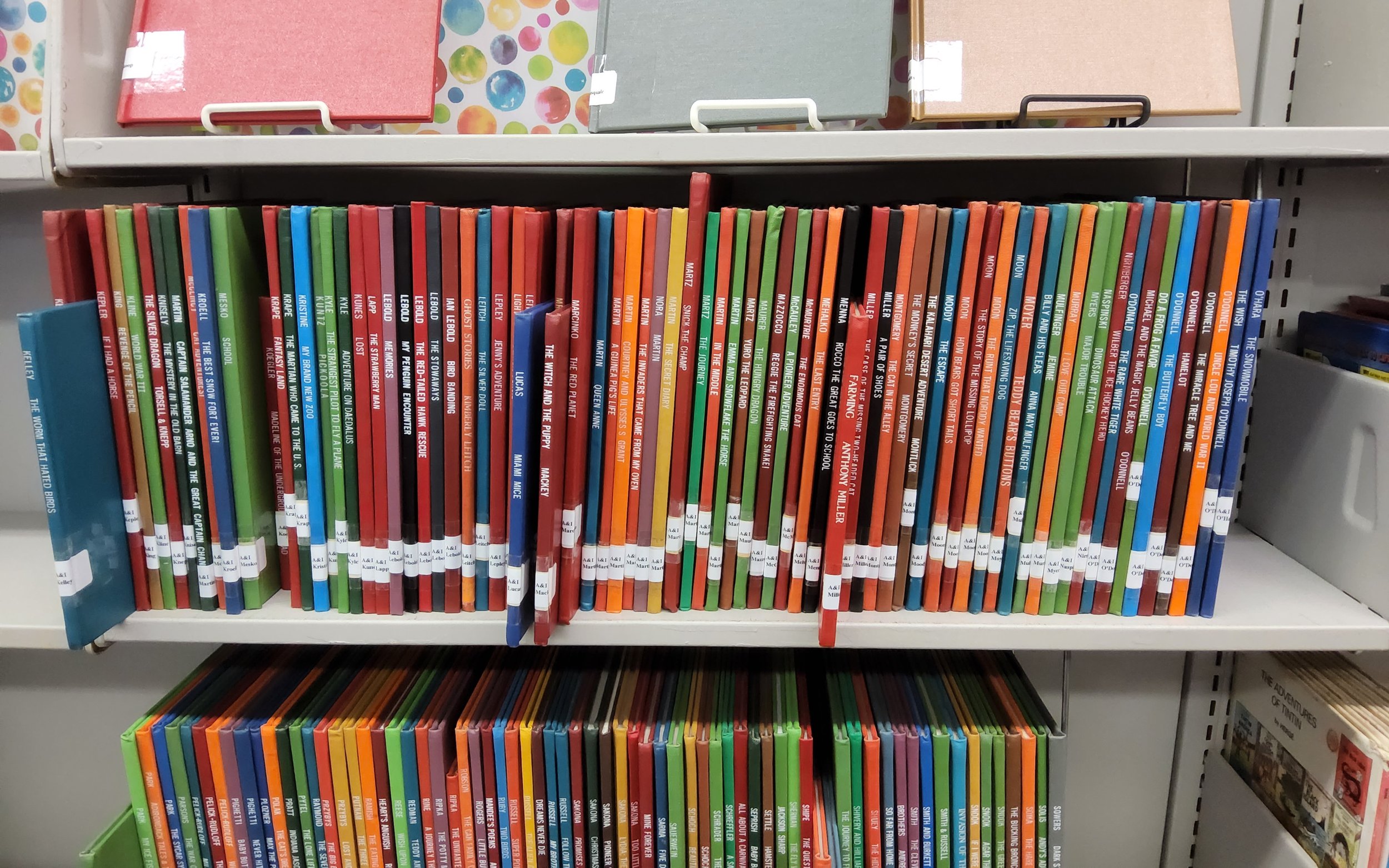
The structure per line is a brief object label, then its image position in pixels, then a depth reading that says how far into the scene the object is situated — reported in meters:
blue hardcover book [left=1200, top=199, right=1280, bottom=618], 0.72
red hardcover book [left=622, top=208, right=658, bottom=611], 0.75
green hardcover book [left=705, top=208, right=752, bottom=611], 0.74
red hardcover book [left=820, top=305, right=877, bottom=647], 0.69
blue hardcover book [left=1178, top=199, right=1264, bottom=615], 0.72
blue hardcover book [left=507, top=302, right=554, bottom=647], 0.68
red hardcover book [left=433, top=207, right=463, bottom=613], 0.74
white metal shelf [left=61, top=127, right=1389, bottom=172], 0.70
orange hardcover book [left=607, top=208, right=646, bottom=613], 0.74
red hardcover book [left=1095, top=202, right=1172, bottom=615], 0.73
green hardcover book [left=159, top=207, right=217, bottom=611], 0.74
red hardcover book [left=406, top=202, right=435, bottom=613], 0.74
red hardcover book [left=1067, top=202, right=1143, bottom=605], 0.73
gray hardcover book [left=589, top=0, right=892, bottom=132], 0.80
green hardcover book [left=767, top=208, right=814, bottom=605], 0.73
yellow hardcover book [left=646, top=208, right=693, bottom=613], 0.74
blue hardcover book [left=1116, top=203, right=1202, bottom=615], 0.73
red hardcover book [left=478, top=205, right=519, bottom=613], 0.74
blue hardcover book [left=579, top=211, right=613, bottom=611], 0.75
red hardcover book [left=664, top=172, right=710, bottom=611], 0.73
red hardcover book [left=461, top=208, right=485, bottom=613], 0.74
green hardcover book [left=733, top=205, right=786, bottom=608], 0.73
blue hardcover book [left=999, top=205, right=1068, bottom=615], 0.73
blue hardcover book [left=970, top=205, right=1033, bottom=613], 0.73
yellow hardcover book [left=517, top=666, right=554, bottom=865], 0.84
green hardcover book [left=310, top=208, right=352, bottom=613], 0.75
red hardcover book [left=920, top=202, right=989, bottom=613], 0.73
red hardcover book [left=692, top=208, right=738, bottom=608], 0.74
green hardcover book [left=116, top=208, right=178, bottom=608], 0.74
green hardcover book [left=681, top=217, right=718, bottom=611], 0.74
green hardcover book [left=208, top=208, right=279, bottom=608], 0.74
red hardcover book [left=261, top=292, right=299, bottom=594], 0.77
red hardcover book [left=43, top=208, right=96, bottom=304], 0.72
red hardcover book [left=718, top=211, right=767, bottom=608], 0.74
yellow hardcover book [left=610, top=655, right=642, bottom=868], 0.83
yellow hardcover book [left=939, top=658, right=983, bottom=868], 0.84
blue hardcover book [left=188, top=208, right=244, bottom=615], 0.74
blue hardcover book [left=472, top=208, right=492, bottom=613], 0.74
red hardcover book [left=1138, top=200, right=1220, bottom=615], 0.73
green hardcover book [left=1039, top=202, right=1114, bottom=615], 0.73
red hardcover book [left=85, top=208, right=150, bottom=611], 0.74
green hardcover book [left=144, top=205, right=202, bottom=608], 0.74
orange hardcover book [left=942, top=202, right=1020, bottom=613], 0.73
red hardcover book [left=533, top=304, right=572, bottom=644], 0.69
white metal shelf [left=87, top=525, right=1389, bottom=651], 0.78
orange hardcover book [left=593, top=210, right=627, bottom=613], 0.74
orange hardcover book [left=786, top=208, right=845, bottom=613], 0.73
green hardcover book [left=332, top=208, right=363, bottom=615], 0.75
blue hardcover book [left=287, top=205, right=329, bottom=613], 0.74
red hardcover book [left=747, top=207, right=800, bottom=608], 0.74
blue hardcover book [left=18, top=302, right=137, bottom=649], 0.69
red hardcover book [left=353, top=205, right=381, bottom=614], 0.75
